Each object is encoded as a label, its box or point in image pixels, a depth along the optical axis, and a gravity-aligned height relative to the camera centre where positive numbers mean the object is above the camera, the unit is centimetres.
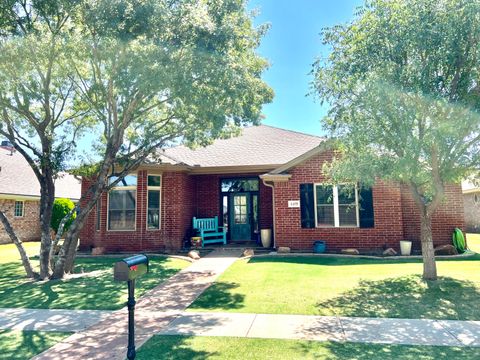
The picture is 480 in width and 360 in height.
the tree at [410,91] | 609 +233
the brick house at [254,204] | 1240 +32
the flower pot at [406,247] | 1175 -128
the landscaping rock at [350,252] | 1199 -144
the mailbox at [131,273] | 386 -67
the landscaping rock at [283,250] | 1237 -137
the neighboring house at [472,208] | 2178 +3
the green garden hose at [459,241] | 1180 -112
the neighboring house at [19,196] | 1994 +125
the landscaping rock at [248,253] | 1196 -141
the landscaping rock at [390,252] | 1176 -145
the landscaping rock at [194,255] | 1161 -140
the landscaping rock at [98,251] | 1347 -138
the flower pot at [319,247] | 1230 -128
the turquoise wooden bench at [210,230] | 1438 -69
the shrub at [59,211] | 1813 +31
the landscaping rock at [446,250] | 1141 -137
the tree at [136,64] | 767 +387
